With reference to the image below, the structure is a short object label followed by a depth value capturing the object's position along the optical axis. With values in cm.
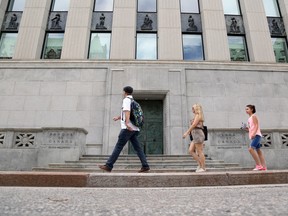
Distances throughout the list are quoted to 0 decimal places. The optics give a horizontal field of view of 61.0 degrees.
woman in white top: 649
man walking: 592
